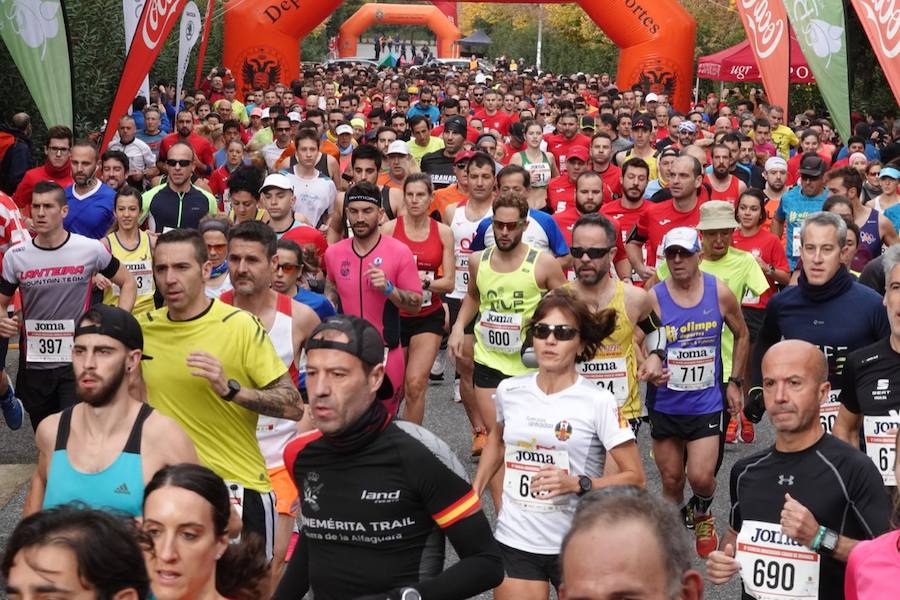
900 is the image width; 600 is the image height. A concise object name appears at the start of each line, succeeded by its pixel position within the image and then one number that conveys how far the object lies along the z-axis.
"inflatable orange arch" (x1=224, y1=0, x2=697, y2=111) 30.50
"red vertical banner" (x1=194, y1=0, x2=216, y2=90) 25.30
